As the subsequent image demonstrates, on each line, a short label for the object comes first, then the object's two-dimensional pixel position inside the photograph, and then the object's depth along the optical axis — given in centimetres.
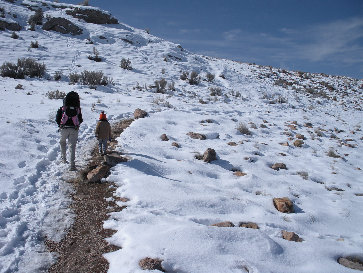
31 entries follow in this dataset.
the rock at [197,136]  781
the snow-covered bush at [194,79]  1636
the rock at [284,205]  452
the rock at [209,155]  623
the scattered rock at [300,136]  909
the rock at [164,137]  735
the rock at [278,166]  638
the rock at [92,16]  2270
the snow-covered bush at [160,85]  1384
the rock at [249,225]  389
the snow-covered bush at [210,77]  1792
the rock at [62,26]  1927
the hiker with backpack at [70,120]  529
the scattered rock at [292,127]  1022
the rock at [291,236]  368
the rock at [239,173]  583
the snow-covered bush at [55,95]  1004
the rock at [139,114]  923
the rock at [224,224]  375
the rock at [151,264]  283
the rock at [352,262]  324
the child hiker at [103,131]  563
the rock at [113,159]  555
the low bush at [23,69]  1209
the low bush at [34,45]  1577
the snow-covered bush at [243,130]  888
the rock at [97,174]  491
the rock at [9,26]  1731
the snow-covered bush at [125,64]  1616
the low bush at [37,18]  1898
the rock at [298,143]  829
